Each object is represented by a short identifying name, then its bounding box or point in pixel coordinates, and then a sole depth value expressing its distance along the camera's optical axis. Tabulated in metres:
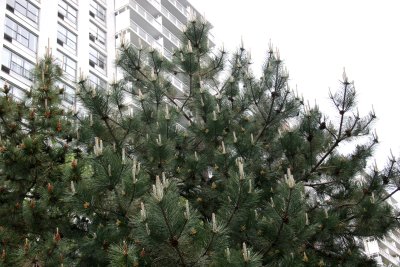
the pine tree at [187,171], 4.53
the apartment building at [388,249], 44.31
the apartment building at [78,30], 19.58
